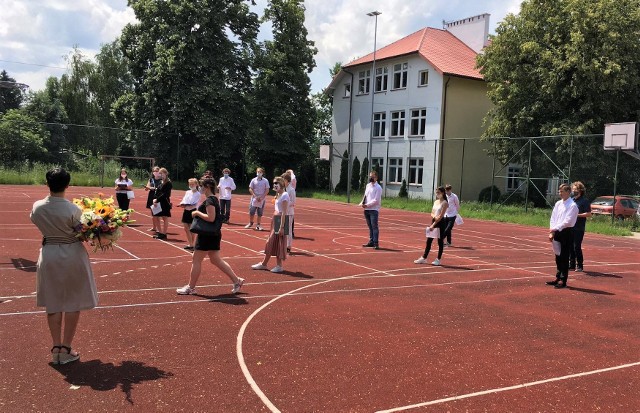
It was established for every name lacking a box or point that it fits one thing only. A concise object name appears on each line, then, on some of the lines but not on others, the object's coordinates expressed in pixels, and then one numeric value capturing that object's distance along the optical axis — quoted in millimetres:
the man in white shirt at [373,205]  13625
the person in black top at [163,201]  13383
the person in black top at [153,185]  14312
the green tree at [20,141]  34844
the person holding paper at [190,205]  12000
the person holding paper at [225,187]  16250
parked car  24422
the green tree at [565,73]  28516
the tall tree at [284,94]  42938
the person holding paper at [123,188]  15305
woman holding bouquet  4875
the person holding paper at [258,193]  15945
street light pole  34469
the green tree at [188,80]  39438
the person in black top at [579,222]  11430
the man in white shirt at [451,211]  14008
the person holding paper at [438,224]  11039
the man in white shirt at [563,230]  9583
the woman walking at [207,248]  7680
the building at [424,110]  36812
